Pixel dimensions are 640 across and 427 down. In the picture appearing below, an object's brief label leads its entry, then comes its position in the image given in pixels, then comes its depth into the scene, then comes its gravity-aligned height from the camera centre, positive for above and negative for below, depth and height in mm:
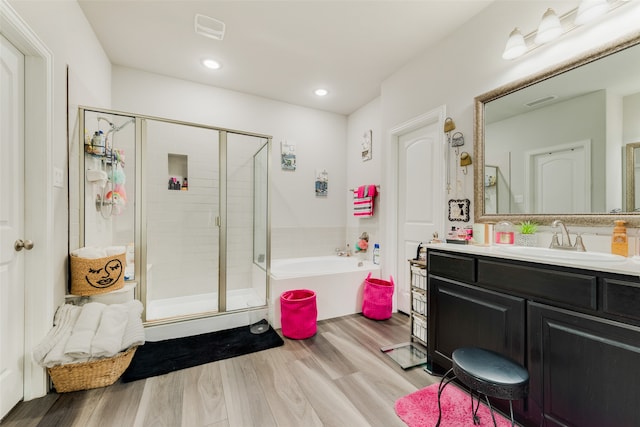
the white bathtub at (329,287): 2490 -755
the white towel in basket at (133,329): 1660 -780
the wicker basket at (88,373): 1509 -976
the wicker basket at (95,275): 1733 -429
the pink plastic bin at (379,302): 2645 -911
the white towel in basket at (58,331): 1438 -713
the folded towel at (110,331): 1553 -754
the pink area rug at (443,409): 1353 -1093
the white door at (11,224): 1339 -60
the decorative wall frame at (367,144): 3441 +937
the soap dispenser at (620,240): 1257 -130
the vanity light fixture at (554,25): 1335 +1079
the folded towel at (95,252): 1782 -283
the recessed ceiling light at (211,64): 2635 +1553
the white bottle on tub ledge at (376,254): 3062 -485
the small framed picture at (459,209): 2080 +38
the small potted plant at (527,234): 1629 -130
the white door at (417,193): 2400 +205
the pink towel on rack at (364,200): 3227 +169
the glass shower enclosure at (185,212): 2215 +12
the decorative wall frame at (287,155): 3533 +800
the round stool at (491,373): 1024 -669
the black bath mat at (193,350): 1813 -1098
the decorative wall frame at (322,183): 3756 +443
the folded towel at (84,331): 1497 -724
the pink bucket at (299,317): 2236 -912
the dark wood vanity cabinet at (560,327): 974 -514
